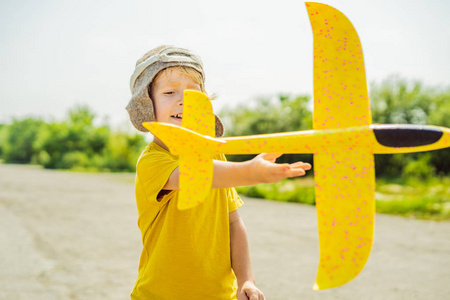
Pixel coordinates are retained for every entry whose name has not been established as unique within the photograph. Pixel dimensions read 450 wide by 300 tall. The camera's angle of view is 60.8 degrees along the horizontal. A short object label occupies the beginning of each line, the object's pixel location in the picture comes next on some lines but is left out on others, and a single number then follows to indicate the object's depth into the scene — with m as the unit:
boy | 1.38
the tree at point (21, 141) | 35.28
